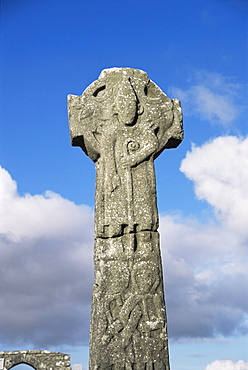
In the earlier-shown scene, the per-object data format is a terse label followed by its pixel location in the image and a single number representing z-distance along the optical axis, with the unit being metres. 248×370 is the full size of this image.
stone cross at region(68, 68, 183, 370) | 7.20
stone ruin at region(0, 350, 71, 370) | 17.02
